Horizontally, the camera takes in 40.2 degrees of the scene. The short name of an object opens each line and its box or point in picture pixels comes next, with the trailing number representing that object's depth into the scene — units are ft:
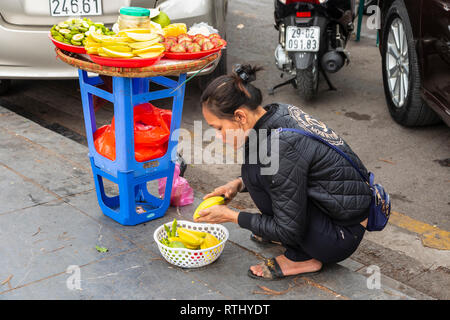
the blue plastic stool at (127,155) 9.99
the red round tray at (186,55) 9.91
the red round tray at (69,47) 9.96
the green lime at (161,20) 11.21
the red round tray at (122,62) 9.23
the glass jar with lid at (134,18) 9.87
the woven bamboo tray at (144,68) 9.39
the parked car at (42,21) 14.55
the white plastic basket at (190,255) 9.27
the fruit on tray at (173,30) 10.71
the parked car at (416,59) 13.80
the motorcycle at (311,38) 17.35
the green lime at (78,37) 10.02
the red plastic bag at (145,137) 10.53
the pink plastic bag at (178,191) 11.61
